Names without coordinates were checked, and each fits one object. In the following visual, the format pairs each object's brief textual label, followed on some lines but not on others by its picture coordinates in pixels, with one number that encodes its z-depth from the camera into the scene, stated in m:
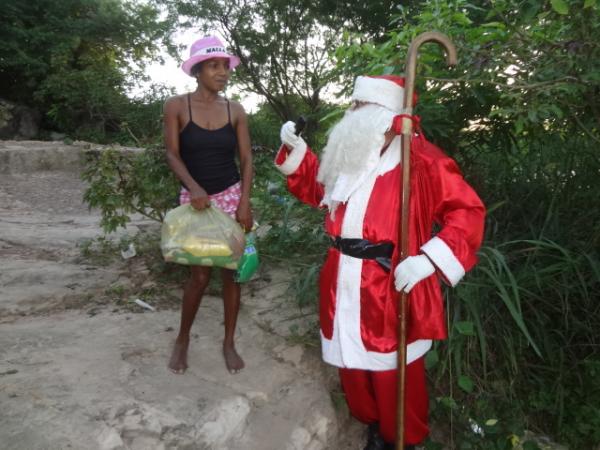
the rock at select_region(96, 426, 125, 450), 1.88
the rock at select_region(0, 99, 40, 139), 11.93
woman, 2.25
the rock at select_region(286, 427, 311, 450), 2.18
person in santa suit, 1.80
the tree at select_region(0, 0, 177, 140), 12.06
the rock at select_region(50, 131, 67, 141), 12.46
